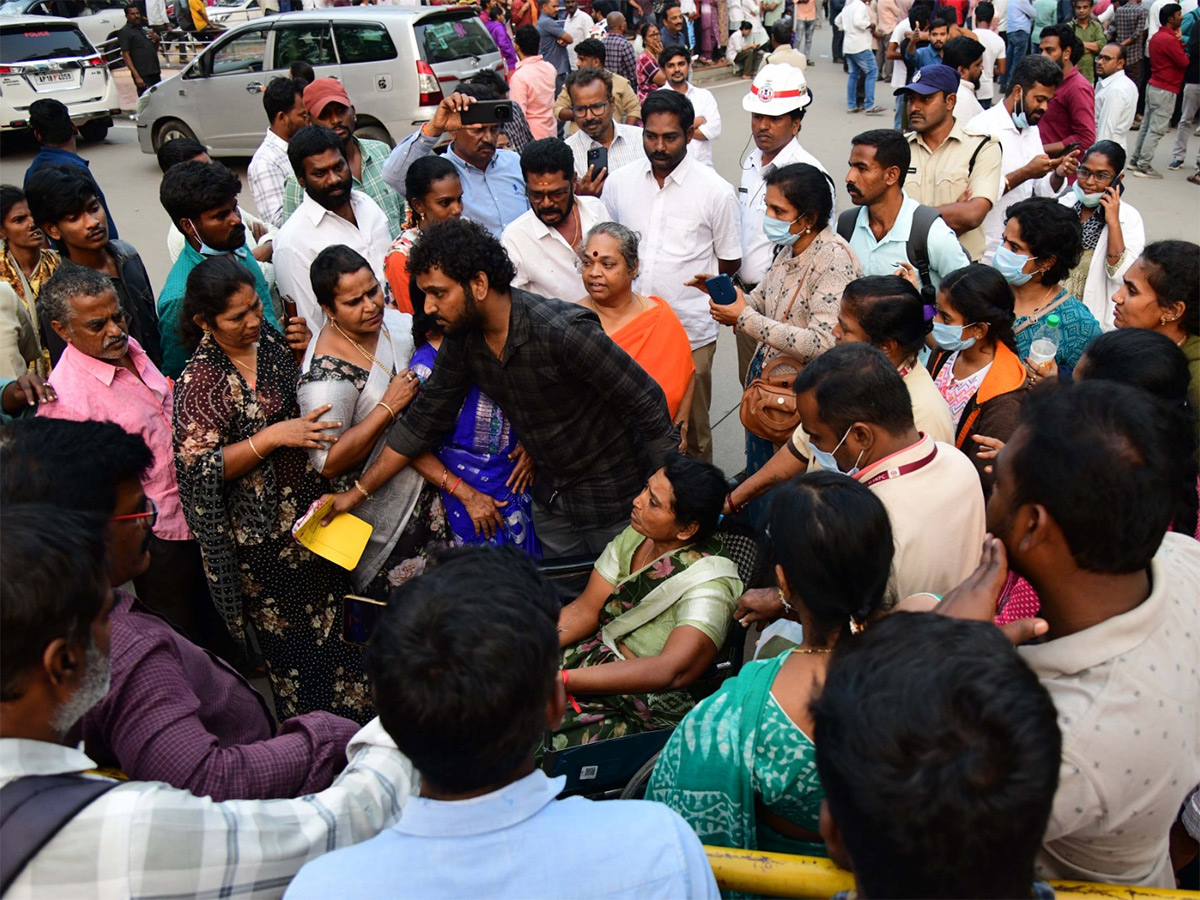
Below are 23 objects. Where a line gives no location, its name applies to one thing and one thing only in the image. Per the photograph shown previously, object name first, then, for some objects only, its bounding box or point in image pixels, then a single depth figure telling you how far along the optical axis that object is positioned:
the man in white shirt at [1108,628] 1.47
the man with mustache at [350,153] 5.03
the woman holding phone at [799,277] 3.57
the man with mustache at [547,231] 4.22
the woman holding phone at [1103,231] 4.46
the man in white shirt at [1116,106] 8.16
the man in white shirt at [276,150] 5.35
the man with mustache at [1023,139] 5.20
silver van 10.09
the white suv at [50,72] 12.40
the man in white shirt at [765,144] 4.81
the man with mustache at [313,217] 4.12
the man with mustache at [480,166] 4.84
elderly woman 3.80
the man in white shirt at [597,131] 5.62
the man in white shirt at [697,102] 6.46
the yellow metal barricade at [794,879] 1.45
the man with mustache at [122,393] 3.21
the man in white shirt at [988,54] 10.19
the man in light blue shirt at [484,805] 1.26
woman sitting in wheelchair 2.54
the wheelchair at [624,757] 2.45
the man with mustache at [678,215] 4.59
